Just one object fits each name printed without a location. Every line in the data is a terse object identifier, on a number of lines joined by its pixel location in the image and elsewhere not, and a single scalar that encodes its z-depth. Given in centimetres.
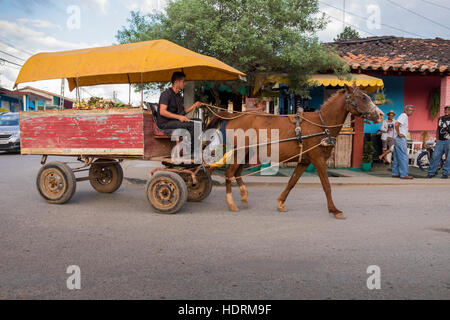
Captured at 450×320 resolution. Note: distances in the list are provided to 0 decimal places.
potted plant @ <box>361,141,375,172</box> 1212
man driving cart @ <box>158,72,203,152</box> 577
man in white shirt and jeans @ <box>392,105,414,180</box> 1014
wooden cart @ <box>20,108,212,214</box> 568
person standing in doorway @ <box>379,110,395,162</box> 1281
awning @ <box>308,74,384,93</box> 1097
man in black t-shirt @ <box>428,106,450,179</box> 1026
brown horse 557
